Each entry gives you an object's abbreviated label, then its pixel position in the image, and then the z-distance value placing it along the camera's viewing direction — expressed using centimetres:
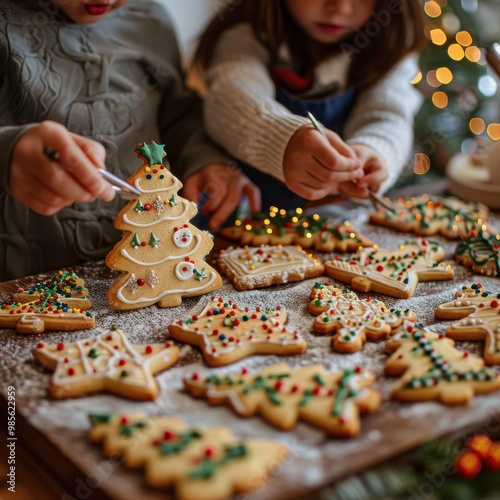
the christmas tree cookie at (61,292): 117
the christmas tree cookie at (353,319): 104
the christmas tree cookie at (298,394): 83
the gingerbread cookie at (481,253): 135
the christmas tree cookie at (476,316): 102
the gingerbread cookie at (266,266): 128
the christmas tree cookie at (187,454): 72
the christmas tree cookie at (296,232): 146
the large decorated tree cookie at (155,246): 117
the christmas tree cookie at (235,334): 101
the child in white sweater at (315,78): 152
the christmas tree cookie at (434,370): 89
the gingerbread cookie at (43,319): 110
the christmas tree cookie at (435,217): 155
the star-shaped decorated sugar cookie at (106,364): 91
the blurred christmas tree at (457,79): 241
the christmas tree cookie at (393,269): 126
